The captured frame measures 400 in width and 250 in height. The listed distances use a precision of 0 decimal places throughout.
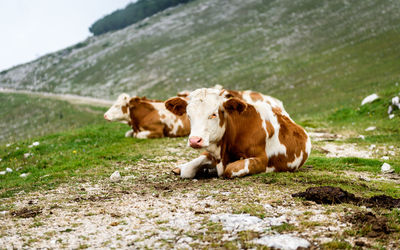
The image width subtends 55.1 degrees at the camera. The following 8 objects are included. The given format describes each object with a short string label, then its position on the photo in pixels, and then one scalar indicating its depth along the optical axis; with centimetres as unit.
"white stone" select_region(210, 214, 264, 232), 503
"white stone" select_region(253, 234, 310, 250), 437
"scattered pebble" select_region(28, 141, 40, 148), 1635
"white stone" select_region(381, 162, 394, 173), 969
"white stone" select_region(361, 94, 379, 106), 2217
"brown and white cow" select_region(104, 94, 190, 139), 1786
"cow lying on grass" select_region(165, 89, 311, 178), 804
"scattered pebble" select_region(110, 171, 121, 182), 926
